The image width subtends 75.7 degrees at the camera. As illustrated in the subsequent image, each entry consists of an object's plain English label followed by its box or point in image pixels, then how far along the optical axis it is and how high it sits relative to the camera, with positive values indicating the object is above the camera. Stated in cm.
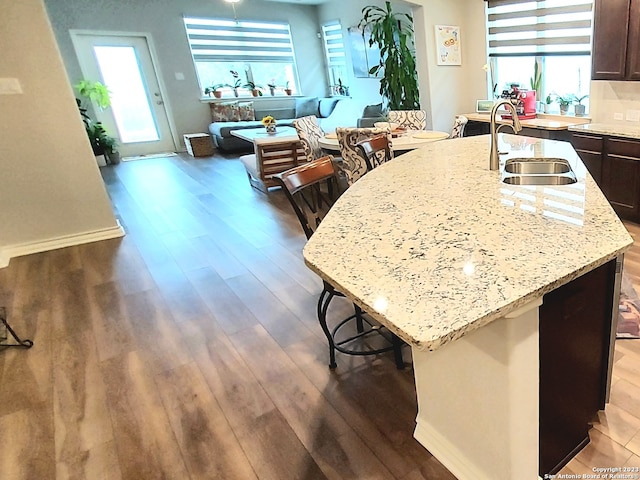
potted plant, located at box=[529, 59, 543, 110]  450 -21
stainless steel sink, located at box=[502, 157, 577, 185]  187 -49
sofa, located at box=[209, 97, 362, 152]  748 -21
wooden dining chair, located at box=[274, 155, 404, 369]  176 -117
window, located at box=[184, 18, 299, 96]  806 +109
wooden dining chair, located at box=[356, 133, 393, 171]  271 -37
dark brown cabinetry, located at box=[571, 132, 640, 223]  314 -88
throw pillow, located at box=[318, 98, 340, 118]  816 -19
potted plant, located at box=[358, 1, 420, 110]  564 +18
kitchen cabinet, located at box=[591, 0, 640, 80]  303 +6
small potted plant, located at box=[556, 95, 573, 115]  418 -44
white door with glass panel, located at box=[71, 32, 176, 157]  736 +70
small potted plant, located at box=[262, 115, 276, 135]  581 -26
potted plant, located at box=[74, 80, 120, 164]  709 +26
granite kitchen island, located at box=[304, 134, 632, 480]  92 -47
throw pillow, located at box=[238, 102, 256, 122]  830 -4
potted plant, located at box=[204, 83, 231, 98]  836 +48
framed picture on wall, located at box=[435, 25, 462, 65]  489 +35
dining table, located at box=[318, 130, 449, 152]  364 -49
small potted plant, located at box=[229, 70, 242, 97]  853 +57
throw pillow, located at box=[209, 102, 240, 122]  826 +3
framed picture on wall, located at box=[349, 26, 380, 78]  740 +64
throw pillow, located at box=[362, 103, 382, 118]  618 -32
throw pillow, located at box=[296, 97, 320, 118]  853 -13
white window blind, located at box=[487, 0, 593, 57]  397 +33
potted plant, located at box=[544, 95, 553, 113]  441 -45
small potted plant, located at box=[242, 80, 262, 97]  864 +40
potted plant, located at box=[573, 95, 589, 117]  404 -49
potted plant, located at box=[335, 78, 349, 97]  881 +9
